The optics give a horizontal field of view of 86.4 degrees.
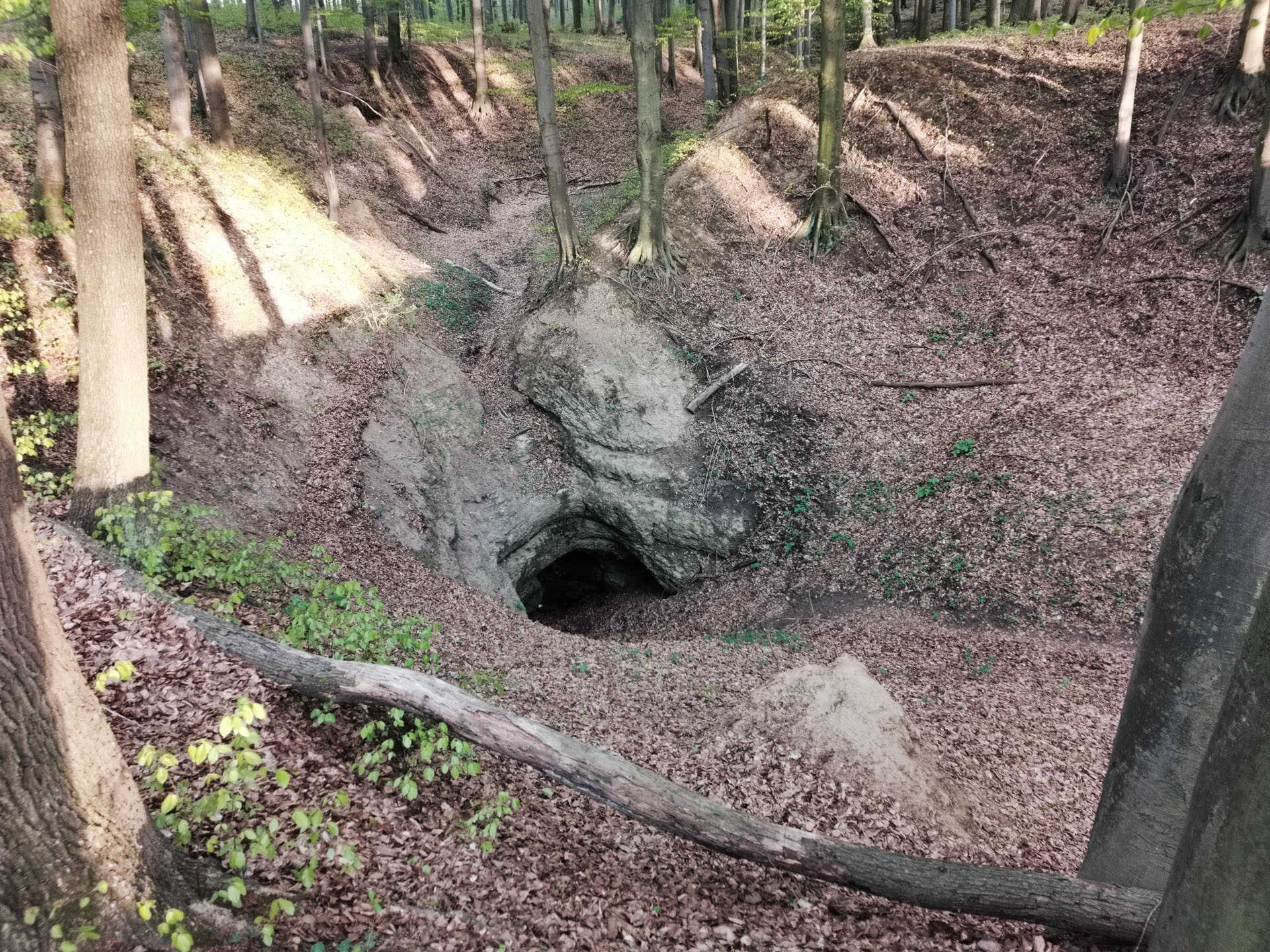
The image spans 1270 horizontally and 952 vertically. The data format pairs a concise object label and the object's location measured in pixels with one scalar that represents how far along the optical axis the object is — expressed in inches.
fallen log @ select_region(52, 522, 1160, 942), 141.6
